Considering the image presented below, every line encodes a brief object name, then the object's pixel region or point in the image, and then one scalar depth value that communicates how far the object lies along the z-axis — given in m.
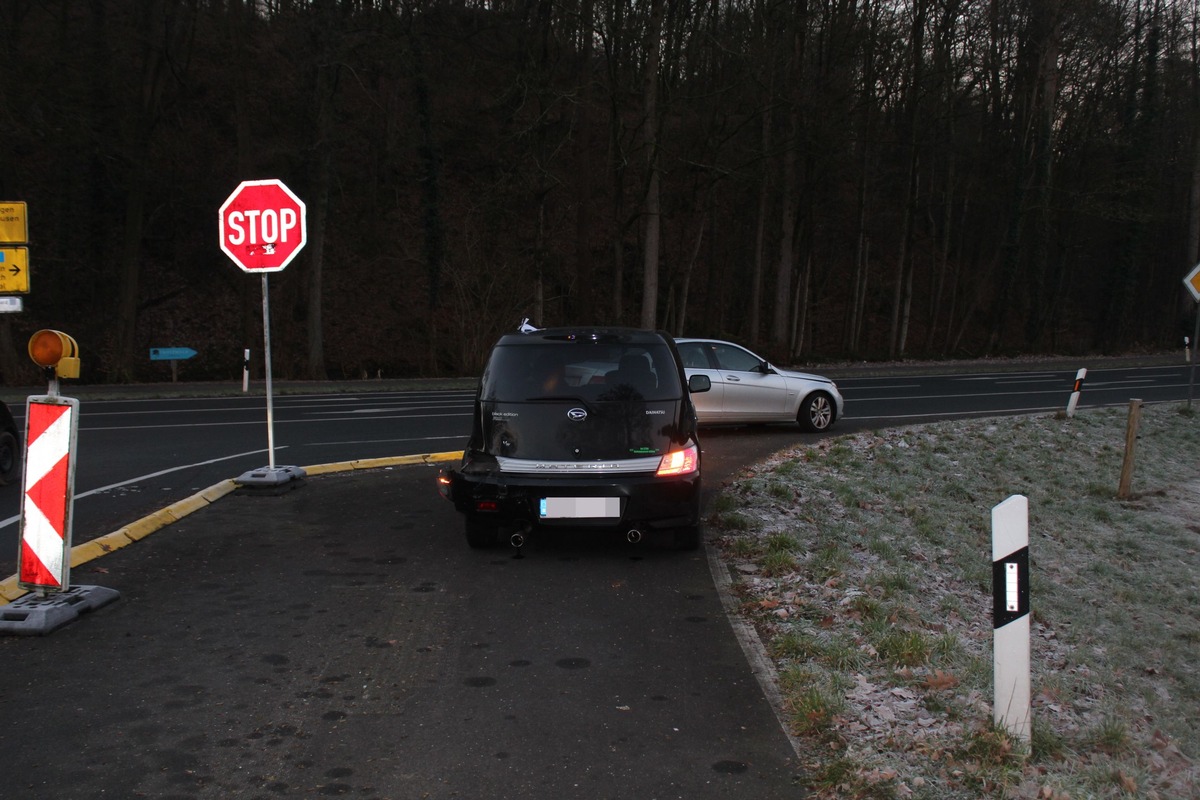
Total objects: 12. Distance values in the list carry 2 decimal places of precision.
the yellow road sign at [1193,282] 19.03
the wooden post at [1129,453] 12.51
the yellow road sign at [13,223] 6.58
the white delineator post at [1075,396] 17.64
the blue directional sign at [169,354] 27.20
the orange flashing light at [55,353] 5.47
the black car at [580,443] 6.91
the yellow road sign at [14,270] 6.65
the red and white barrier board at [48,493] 5.67
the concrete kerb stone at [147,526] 6.12
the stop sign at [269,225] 10.10
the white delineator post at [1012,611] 4.09
